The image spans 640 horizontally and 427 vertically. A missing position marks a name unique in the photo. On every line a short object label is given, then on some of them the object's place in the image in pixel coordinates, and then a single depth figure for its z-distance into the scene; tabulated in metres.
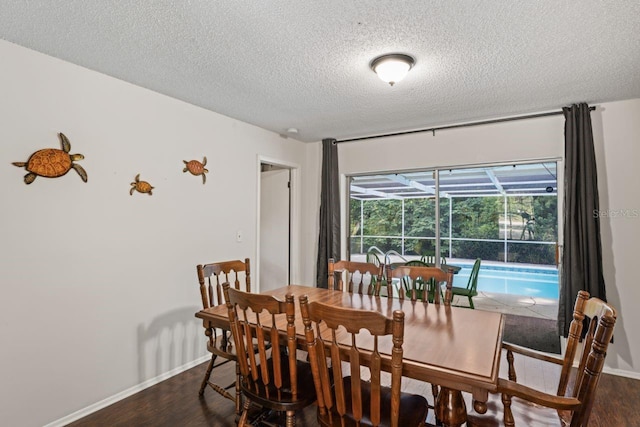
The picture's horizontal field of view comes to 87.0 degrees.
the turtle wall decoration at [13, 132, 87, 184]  2.13
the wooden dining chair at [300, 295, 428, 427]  1.32
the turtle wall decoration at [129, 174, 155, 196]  2.69
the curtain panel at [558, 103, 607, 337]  2.93
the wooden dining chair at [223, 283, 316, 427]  1.61
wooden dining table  1.34
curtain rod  3.25
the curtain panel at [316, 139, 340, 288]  4.34
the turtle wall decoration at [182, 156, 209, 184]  3.12
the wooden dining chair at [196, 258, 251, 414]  2.19
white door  4.54
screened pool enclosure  3.62
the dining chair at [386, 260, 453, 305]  2.39
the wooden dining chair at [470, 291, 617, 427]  1.27
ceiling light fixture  2.17
